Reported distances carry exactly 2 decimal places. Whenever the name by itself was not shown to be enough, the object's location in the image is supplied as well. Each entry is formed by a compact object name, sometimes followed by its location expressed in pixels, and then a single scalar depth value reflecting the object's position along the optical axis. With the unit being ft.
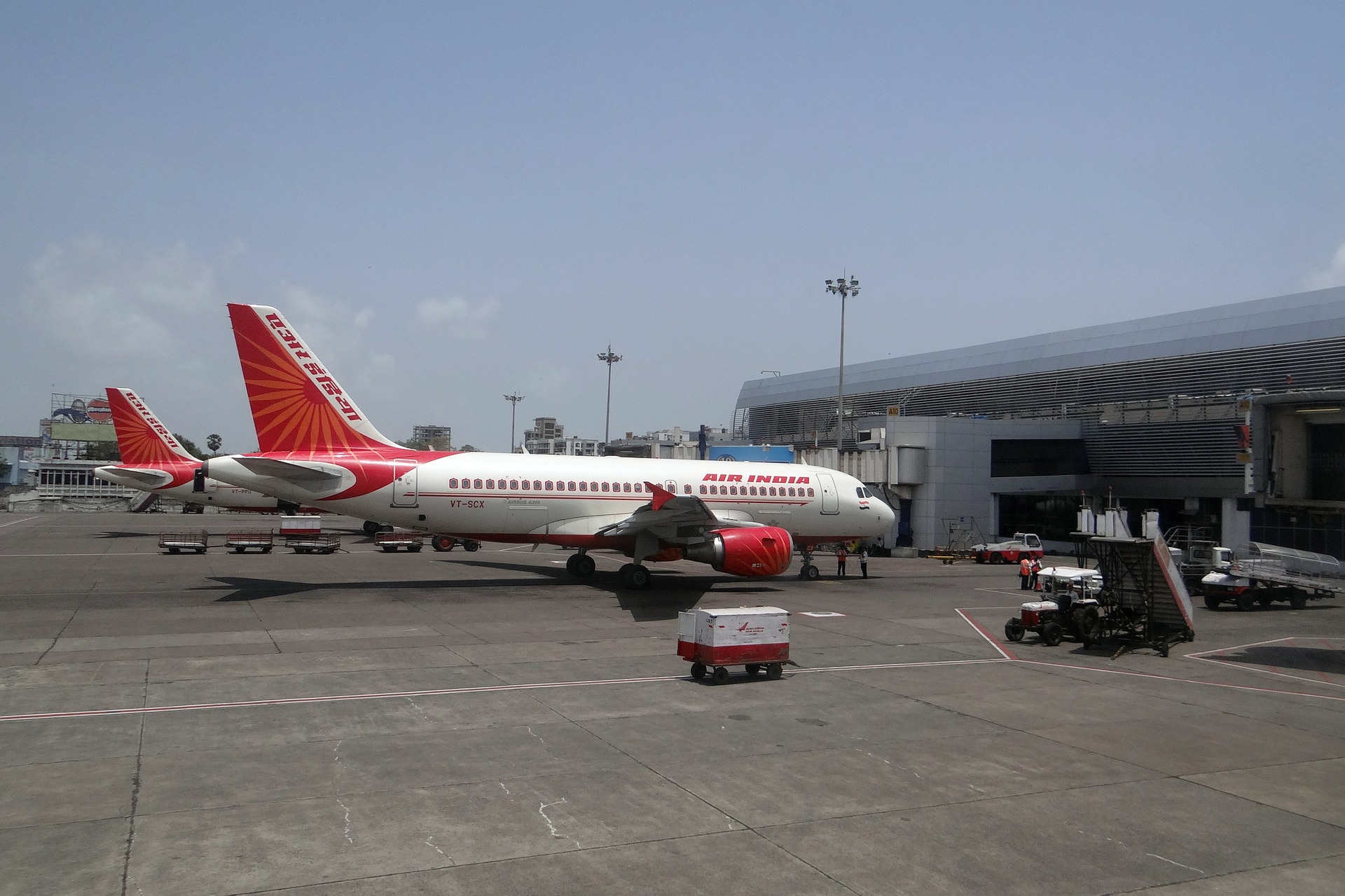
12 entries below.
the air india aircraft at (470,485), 93.45
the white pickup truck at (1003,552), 169.37
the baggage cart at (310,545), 151.33
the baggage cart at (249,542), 146.20
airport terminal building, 174.09
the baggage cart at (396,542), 155.94
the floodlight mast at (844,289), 203.62
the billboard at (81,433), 475.72
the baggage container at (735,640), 55.72
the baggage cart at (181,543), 140.26
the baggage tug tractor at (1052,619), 74.38
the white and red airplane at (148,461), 173.99
